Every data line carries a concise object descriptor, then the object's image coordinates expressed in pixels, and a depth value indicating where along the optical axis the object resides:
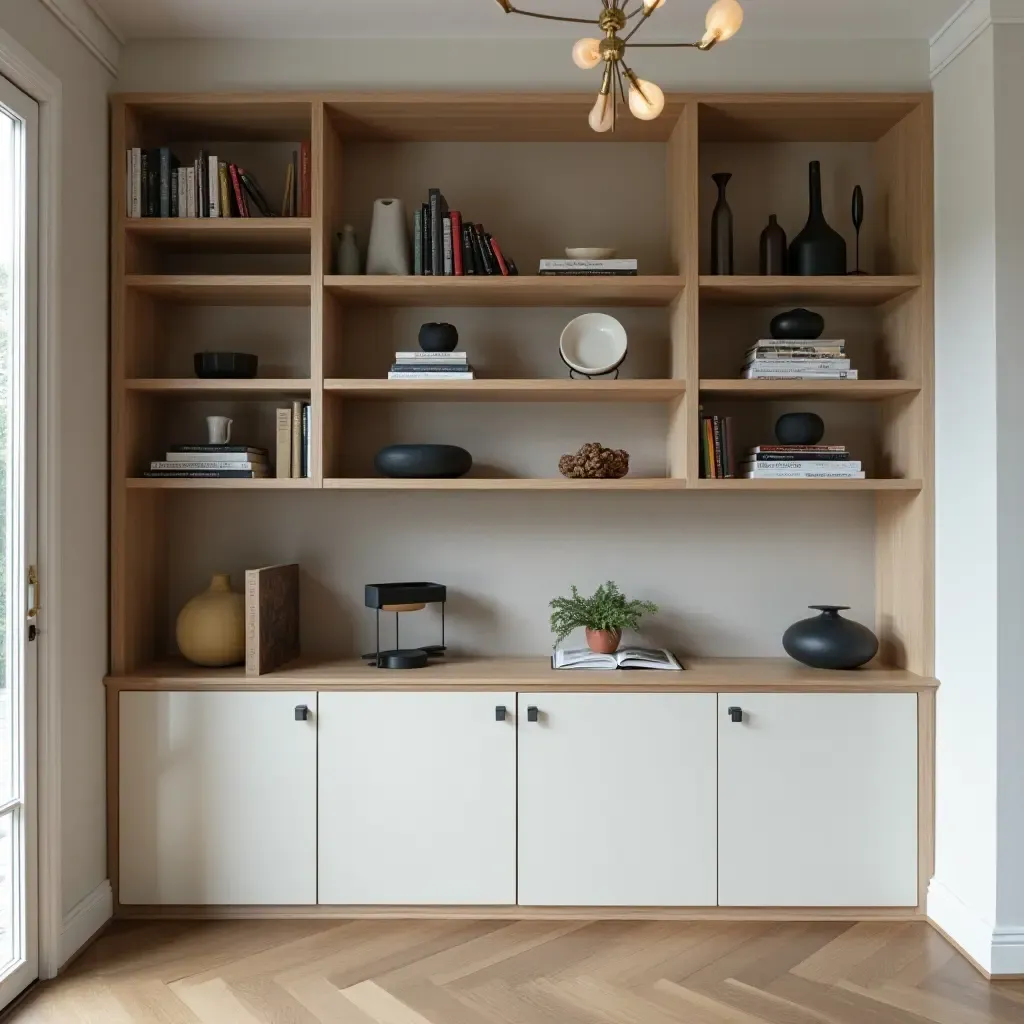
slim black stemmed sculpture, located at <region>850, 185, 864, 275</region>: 3.01
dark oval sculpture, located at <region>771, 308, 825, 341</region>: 2.95
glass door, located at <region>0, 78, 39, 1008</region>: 2.39
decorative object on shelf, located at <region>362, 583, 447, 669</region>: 2.94
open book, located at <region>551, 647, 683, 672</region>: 2.91
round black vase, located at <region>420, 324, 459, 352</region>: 2.96
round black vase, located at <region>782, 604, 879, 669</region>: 2.91
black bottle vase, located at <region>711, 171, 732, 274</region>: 3.01
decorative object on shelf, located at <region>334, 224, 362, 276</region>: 3.00
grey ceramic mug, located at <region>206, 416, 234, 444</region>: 3.01
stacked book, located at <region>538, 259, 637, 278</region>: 2.92
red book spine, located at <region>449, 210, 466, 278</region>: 2.94
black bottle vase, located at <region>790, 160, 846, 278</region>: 2.96
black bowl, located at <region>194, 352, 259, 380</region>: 2.96
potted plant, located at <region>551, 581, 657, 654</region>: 3.01
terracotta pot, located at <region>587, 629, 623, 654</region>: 3.02
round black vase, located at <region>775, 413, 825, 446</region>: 2.95
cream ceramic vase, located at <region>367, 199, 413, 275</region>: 3.00
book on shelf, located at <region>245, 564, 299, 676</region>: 2.86
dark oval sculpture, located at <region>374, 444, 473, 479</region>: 2.94
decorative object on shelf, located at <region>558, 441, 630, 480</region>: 2.93
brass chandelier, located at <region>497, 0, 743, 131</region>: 1.55
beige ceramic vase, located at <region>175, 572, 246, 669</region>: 2.96
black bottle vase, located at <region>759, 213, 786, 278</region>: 3.01
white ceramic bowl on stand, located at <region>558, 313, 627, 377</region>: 3.04
